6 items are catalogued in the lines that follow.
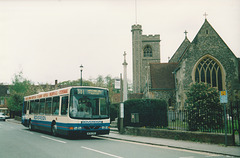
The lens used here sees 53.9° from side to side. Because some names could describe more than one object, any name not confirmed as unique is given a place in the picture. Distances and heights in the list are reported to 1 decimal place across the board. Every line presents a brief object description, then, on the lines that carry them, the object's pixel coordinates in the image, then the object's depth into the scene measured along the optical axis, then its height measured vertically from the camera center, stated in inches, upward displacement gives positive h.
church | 1142.3 +184.8
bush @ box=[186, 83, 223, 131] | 500.7 -8.6
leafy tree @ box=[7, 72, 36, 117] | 1813.5 +117.1
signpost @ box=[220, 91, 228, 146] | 412.5 +11.2
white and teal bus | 502.6 -18.8
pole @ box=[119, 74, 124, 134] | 640.9 -30.4
